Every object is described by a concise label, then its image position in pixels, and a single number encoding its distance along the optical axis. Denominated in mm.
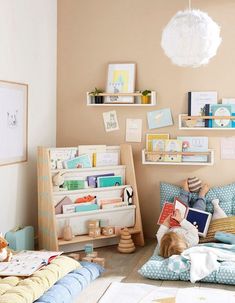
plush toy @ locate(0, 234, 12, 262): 3311
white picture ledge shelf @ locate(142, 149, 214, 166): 4285
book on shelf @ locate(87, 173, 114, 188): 4180
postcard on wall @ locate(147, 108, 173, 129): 4418
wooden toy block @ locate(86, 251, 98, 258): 3750
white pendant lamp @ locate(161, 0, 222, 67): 3367
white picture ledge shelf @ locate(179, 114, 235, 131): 4227
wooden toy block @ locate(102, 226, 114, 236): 4113
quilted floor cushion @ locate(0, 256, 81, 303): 2729
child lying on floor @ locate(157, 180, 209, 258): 3617
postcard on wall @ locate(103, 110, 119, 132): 4535
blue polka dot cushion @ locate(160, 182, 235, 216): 4161
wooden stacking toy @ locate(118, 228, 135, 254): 4043
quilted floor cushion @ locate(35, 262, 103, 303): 2895
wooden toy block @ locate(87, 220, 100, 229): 4062
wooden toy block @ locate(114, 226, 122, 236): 4188
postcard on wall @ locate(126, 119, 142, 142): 4488
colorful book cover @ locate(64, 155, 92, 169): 4116
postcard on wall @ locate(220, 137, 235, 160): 4301
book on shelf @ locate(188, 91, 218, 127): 4301
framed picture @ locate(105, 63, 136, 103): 4418
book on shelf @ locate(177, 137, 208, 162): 4324
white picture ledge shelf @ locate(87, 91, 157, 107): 4371
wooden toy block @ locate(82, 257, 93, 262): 3678
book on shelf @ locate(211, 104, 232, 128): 4215
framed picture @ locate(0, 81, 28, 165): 3762
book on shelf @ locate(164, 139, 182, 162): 4340
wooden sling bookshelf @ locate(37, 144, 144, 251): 3926
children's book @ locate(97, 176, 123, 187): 4211
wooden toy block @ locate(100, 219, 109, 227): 4129
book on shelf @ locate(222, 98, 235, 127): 4250
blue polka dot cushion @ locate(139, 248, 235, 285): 3287
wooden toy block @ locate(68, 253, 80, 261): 3750
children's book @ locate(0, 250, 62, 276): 3100
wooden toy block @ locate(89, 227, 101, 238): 4055
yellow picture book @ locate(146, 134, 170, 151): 4402
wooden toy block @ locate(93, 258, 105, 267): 3670
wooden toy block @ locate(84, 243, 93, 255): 3836
